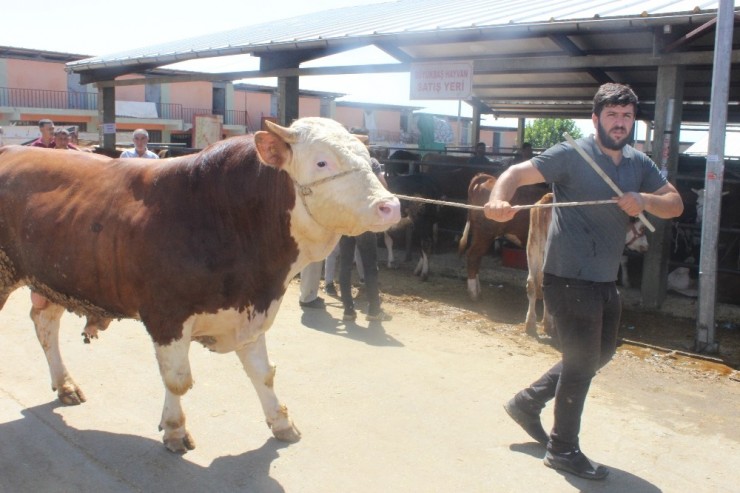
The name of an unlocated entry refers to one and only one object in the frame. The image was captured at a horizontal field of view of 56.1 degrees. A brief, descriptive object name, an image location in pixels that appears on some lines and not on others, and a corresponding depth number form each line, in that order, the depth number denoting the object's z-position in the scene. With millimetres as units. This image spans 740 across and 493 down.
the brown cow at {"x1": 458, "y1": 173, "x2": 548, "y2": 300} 8422
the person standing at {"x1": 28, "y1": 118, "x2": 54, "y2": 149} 9312
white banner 8711
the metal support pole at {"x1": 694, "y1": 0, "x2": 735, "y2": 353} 5992
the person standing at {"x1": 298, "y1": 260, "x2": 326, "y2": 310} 7273
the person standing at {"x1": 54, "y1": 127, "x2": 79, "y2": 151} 8758
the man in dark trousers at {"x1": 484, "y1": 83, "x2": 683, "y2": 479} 3451
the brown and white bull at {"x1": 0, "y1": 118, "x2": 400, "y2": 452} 3283
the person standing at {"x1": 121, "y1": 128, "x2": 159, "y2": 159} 8484
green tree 52969
